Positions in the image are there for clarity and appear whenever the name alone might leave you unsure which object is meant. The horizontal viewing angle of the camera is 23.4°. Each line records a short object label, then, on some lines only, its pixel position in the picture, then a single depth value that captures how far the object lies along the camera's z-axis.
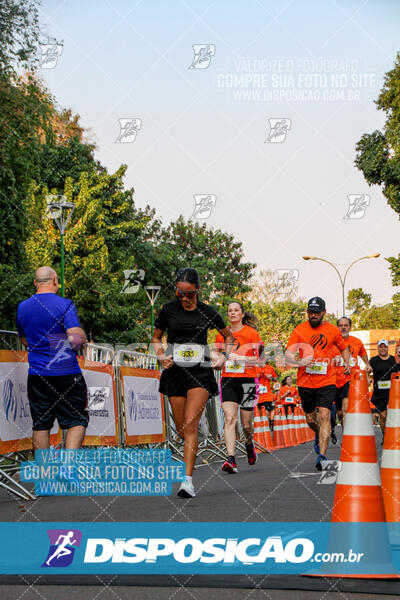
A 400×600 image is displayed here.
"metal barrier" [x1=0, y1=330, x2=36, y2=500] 8.11
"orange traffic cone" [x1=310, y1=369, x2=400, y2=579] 4.37
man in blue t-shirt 8.10
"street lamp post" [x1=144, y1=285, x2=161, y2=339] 42.28
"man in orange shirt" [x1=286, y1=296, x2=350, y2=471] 11.16
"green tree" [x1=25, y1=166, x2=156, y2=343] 38.78
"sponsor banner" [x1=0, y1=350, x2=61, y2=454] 8.20
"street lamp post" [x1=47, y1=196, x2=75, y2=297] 25.43
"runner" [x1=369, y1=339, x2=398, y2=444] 16.70
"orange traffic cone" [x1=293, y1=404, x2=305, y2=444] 22.56
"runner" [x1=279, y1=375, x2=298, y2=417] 27.47
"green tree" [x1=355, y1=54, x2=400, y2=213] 39.34
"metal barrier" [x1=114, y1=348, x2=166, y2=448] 10.91
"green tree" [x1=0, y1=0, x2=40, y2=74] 22.53
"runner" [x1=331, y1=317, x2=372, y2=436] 14.77
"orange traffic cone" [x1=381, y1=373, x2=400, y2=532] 5.57
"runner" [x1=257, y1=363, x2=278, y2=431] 19.48
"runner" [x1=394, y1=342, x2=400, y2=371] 14.82
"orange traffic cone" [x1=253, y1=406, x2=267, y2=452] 18.12
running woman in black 8.39
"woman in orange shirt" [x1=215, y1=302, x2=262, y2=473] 11.30
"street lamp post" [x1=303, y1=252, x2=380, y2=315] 50.66
